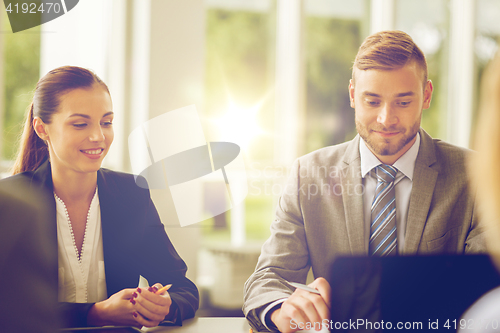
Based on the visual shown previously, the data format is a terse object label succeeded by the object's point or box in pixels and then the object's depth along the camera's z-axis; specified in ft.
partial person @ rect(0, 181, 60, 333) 3.52
